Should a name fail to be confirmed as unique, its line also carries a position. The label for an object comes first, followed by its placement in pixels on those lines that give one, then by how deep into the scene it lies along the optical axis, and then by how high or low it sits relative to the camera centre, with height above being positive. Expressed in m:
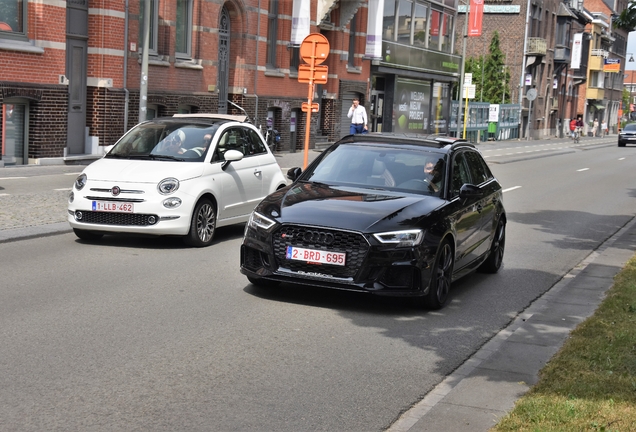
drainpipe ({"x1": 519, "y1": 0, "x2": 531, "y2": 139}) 75.69 +5.11
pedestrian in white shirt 30.38 -0.17
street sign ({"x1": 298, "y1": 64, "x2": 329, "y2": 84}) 21.03 +0.78
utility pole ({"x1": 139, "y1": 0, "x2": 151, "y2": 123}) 20.42 +0.49
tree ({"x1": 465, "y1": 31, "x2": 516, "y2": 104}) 70.50 +3.36
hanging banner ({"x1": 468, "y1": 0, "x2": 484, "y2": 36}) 46.38 +4.79
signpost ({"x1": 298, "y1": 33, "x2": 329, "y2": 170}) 20.97 +1.18
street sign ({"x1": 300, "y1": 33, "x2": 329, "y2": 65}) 21.00 +1.34
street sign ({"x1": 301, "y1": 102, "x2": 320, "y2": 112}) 21.17 +0.05
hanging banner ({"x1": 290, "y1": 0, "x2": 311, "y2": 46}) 34.09 +3.16
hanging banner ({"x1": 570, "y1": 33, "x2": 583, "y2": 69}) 89.94 +6.96
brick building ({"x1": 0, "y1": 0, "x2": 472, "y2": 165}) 22.28 +1.12
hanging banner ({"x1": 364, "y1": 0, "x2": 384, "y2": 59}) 41.16 +3.60
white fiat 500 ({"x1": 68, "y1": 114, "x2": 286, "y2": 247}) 11.52 -0.98
